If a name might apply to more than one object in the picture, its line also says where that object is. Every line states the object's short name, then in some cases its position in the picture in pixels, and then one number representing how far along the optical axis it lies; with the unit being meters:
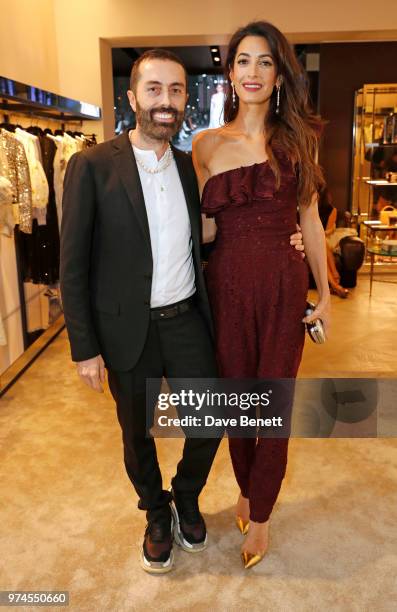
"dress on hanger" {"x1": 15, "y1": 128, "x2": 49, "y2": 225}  4.11
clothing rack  4.16
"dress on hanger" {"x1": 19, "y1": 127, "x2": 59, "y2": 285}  4.48
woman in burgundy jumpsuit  1.92
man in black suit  1.80
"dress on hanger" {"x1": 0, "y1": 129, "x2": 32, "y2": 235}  3.73
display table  5.90
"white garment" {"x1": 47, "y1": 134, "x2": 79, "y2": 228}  4.68
